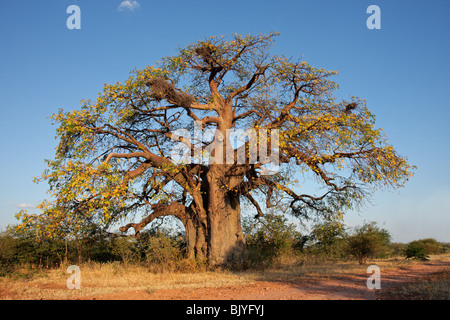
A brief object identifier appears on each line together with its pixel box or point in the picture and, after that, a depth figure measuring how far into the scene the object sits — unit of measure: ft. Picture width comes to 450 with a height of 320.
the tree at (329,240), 51.70
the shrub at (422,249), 52.65
